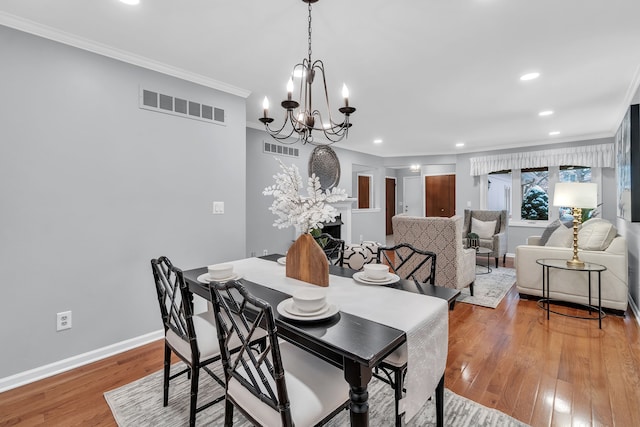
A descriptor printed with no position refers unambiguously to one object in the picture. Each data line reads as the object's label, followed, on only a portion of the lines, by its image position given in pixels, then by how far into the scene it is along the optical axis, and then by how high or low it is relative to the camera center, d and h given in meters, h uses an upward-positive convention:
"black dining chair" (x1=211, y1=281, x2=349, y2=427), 1.05 -0.70
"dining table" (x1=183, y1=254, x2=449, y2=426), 1.07 -0.47
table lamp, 3.15 +0.13
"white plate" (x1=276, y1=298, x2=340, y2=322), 1.23 -0.43
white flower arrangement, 1.71 +0.06
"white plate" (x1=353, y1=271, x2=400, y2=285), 1.74 -0.40
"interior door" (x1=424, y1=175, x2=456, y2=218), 7.89 +0.45
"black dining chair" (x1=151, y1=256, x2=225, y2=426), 1.52 -0.69
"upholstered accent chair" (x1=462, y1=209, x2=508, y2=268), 5.44 -0.33
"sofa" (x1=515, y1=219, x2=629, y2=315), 3.10 -0.62
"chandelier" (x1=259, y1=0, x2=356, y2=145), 1.71 +0.65
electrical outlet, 2.16 -0.78
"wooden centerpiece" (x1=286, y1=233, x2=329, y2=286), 1.75 -0.30
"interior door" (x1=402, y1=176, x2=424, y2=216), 9.19 +0.51
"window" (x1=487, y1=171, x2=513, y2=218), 6.68 +0.45
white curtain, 5.14 +0.99
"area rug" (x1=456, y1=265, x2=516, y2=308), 3.65 -1.06
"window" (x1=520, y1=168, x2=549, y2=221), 5.96 +0.34
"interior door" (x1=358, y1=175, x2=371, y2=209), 7.99 +0.58
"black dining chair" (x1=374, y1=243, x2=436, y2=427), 1.46 -0.74
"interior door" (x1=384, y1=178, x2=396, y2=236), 9.10 +0.36
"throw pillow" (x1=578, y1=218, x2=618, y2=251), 3.33 -0.29
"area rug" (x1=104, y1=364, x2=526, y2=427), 1.66 -1.16
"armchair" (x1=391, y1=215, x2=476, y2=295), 3.37 -0.36
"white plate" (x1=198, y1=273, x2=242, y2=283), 1.76 -0.39
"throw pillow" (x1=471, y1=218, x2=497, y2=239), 5.72 -0.33
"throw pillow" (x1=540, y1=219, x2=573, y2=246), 4.19 -0.27
